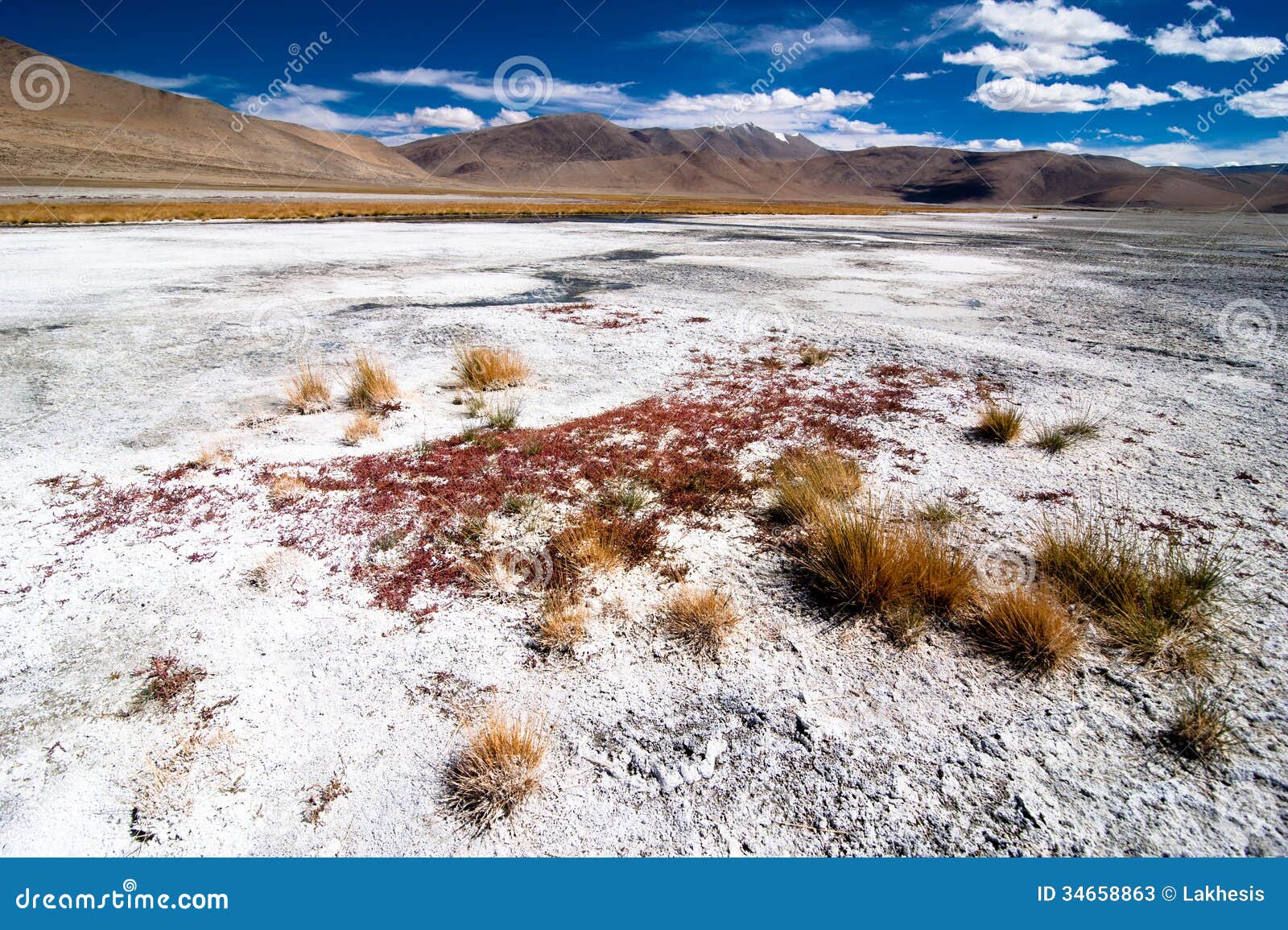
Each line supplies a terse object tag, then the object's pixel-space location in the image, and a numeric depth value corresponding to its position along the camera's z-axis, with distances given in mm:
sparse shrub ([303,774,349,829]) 2545
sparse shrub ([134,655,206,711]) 3088
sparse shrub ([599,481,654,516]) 4828
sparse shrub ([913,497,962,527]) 4531
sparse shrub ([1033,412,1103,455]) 5762
